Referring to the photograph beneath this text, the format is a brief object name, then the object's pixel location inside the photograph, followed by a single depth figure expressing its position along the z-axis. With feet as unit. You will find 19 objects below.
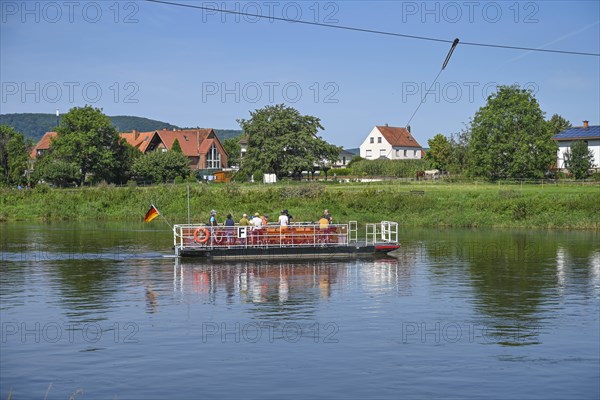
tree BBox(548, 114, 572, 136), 518.78
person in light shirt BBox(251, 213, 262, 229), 137.80
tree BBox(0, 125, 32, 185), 382.83
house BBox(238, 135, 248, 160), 488.15
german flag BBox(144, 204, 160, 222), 137.99
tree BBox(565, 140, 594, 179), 320.09
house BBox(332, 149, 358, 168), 602.73
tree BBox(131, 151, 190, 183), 363.35
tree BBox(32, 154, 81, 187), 345.72
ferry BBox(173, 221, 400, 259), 137.69
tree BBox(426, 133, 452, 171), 420.77
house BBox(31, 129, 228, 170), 456.04
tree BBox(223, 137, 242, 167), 596.37
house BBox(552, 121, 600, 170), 369.50
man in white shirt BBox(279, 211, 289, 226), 139.74
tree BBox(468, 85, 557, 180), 302.25
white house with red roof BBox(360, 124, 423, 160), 558.56
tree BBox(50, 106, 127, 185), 358.64
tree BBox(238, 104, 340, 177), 354.74
